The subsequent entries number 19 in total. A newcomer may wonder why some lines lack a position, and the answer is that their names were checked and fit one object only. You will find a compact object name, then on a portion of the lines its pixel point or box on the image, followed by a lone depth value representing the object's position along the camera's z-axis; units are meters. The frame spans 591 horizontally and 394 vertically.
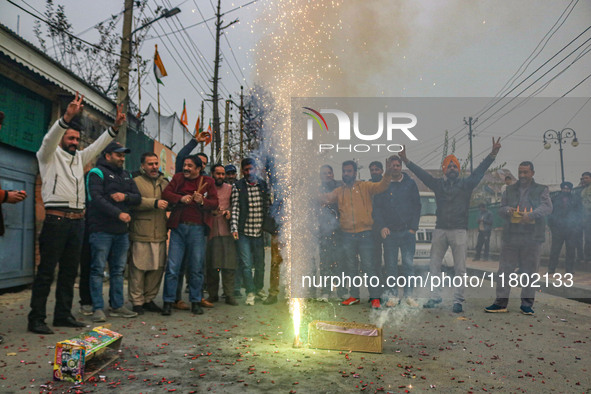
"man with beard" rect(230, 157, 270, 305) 7.31
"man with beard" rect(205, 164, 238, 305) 7.28
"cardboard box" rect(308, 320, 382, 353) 4.34
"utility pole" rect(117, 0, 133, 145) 10.12
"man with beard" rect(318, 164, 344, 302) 7.71
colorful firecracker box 3.40
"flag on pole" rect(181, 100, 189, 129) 18.16
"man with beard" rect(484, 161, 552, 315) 6.80
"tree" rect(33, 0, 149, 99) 17.50
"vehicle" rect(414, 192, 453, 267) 11.98
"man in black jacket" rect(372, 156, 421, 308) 7.42
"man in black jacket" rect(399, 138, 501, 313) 6.97
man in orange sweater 7.43
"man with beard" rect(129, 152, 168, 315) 6.37
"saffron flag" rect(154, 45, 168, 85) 13.31
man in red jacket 6.54
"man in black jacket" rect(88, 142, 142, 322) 5.80
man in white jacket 4.95
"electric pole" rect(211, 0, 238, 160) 22.78
